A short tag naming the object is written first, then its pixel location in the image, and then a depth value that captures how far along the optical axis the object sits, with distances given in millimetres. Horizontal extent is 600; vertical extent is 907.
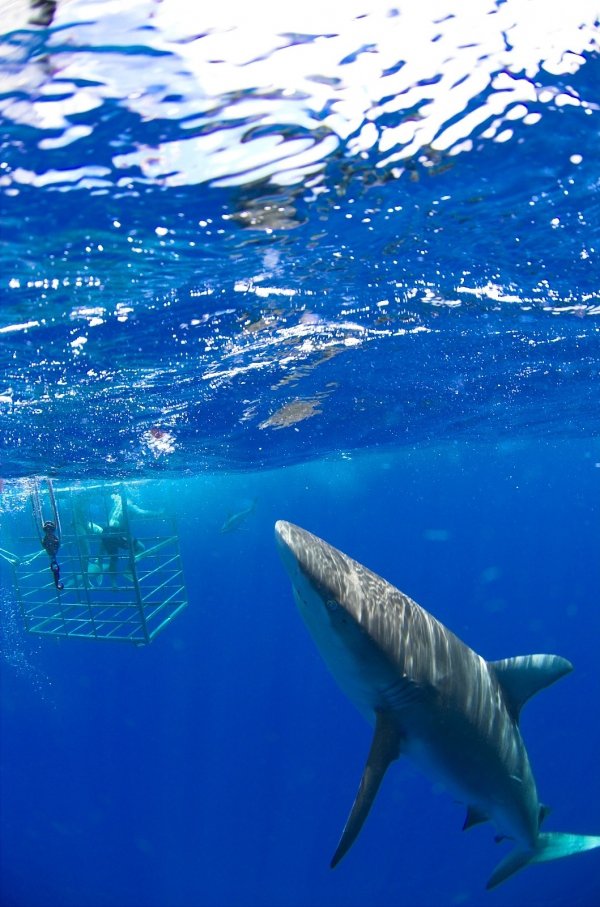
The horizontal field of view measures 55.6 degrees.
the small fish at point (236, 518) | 21922
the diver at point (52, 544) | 10247
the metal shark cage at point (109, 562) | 11719
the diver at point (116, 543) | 13016
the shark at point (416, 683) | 4398
